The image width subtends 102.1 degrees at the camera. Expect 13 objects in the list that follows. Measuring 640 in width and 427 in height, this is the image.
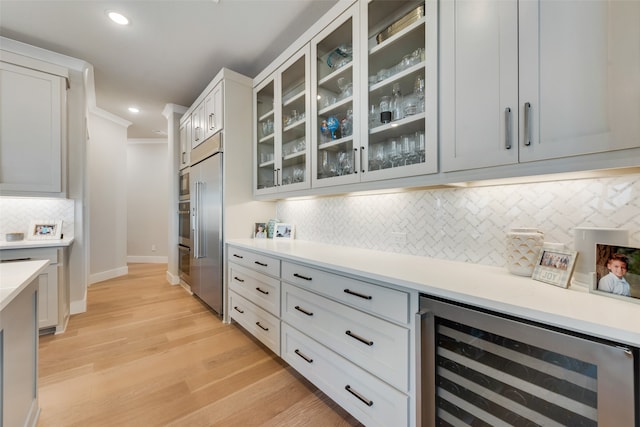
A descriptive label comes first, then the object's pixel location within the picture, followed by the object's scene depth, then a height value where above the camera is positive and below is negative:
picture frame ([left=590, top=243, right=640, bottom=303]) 0.85 -0.21
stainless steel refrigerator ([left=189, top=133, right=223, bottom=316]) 2.78 -0.11
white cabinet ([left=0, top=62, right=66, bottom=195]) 2.52 +0.82
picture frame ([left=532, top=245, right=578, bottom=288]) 1.00 -0.22
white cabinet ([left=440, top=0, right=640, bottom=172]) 0.86 +0.52
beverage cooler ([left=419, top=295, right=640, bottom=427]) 0.68 -0.51
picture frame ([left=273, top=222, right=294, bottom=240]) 2.81 -0.21
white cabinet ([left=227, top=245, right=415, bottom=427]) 1.14 -0.69
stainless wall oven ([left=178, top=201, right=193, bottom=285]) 3.67 -0.42
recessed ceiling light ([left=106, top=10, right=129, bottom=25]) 2.23 +1.71
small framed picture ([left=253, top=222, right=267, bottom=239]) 2.90 -0.21
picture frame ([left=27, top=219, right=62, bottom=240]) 2.81 -0.20
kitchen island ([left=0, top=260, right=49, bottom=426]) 1.01 -0.60
